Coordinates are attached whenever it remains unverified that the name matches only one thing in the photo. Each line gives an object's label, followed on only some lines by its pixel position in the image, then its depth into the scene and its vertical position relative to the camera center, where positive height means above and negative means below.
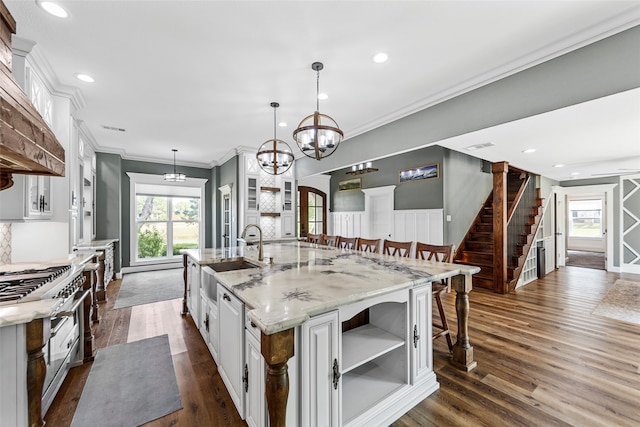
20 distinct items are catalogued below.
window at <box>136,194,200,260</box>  6.70 -0.29
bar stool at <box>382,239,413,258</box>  3.09 -0.42
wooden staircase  4.83 -0.61
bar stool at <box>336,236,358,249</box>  3.84 -0.45
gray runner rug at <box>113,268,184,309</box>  4.36 -1.43
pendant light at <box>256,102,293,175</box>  3.47 +0.75
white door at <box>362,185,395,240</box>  6.37 +0.05
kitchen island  1.26 -0.70
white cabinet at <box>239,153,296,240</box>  5.76 +0.32
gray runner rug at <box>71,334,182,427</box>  1.81 -1.39
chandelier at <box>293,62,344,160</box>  2.54 +0.78
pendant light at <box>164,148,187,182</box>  6.09 +0.85
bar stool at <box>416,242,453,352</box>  2.48 -0.70
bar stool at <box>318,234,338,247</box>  4.27 -0.46
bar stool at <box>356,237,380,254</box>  3.47 -0.43
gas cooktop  1.53 -0.47
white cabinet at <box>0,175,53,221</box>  2.21 +0.13
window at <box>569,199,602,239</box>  9.68 -0.22
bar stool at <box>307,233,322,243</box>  4.92 -0.48
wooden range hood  1.36 +0.48
